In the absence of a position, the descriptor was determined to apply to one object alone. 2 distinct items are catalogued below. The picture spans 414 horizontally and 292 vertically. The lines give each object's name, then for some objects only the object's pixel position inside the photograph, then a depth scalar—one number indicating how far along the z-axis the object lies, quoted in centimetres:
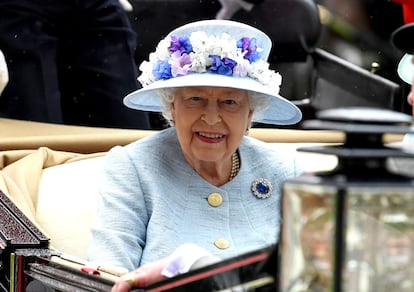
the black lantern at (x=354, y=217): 674
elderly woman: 778
